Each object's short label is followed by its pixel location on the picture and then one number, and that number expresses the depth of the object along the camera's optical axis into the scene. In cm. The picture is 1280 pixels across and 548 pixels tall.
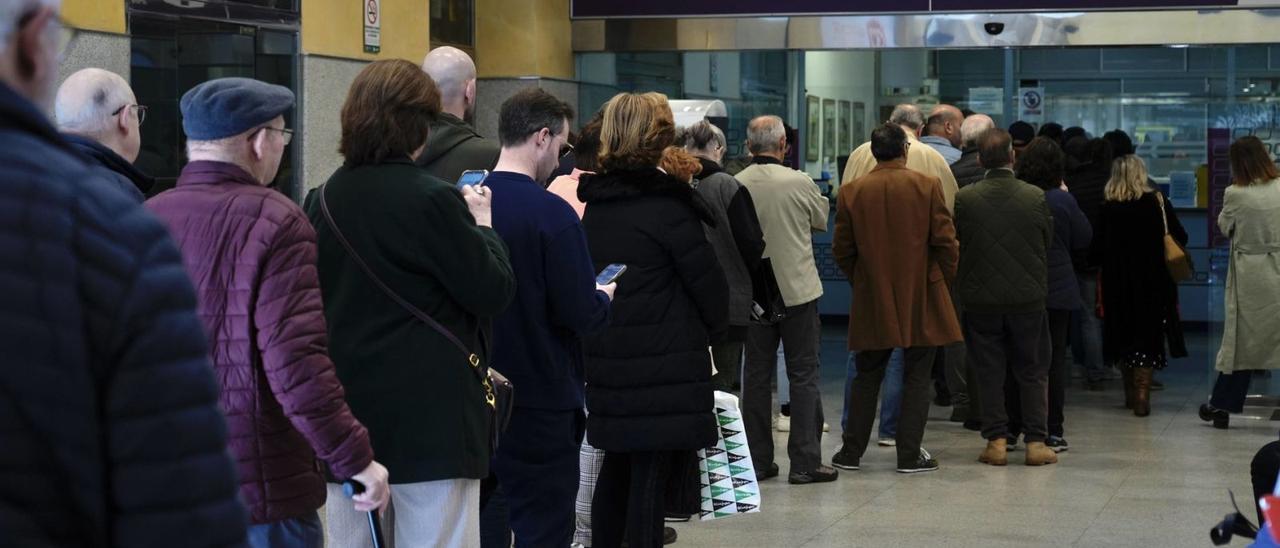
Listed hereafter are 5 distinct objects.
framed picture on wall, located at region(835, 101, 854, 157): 1374
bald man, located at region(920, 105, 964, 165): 996
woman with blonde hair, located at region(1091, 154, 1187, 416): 1040
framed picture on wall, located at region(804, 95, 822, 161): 1308
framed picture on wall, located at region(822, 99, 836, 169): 1339
